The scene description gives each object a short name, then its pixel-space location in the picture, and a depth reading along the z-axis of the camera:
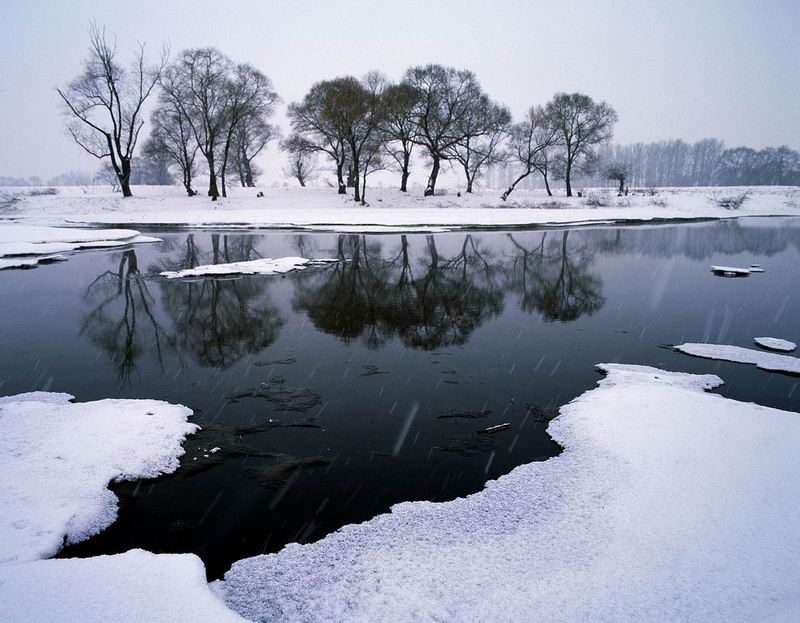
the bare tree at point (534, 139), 54.75
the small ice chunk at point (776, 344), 8.77
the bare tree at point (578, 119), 54.34
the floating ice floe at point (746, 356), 7.86
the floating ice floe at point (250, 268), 15.38
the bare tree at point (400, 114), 47.41
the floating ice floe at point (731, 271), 15.91
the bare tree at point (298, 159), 51.22
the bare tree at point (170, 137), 49.09
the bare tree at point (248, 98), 43.88
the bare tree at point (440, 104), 48.91
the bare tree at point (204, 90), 42.34
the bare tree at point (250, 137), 51.25
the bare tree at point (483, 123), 50.41
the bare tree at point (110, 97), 42.44
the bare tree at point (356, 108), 44.41
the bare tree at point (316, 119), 46.38
